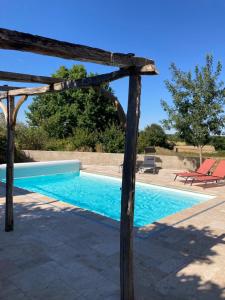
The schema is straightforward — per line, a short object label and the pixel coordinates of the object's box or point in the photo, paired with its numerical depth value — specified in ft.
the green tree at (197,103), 41.75
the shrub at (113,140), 63.21
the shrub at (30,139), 60.90
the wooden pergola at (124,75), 8.78
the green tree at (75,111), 80.74
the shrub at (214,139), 44.73
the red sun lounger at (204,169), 37.67
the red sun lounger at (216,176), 36.11
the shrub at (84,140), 63.98
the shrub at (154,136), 77.41
